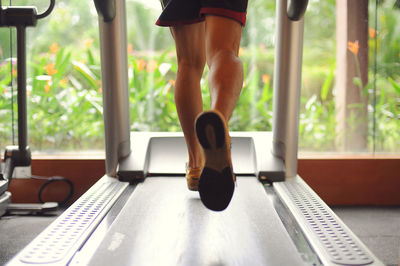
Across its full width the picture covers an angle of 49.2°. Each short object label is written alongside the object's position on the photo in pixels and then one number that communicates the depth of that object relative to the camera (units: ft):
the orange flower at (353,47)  8.19
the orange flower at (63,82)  8.54
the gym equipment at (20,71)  6.40
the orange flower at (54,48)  8.48
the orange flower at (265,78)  8.68
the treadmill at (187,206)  3.70
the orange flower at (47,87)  8.45
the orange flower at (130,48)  8.68
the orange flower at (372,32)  8.03
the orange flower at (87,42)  8.55
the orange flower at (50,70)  8.45
